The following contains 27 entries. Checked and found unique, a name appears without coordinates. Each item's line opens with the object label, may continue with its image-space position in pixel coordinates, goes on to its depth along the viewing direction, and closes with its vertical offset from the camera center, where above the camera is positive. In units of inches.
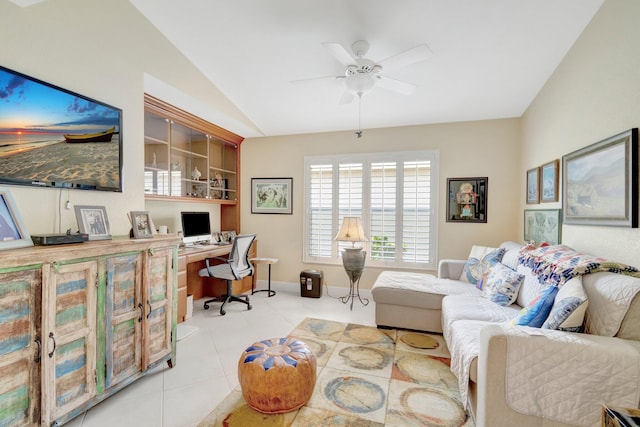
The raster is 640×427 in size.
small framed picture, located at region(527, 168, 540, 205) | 124.7 +12.7
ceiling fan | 83.4 +45.0
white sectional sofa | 55.2 -28.4
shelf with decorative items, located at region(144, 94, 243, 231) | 131.5 +27.2
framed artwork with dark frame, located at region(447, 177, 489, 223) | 154.6 +8.0
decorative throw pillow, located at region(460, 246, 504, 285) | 128.9 -21.3
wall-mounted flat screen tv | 69.1 +19.5
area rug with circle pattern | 72.3 -50.5
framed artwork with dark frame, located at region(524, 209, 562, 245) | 108.3 -4.2
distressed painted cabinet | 57.9 -27.1
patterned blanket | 69.2 -12.5
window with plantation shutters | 162.7 +5.2
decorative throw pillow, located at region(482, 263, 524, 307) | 104.2 -26.0
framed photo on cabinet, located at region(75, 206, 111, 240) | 79.7 -3.2
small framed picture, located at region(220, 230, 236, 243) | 181.0 -15.4
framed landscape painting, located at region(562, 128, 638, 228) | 70.0 +9.2
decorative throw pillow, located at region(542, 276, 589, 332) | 61.8 -20.7
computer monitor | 151.3 -8.7
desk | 132.2 -36.7
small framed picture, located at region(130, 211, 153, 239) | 90.0 -4.5
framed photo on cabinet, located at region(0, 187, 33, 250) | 61.4 -3.7
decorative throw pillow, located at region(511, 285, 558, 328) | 69.5 -22.9
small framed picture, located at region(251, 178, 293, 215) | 187.5 +10.9
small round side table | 173.9 -29.3
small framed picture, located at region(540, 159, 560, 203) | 109.8 +13.3
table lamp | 153.8 -19.5
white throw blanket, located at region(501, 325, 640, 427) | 54.5 -30.5
